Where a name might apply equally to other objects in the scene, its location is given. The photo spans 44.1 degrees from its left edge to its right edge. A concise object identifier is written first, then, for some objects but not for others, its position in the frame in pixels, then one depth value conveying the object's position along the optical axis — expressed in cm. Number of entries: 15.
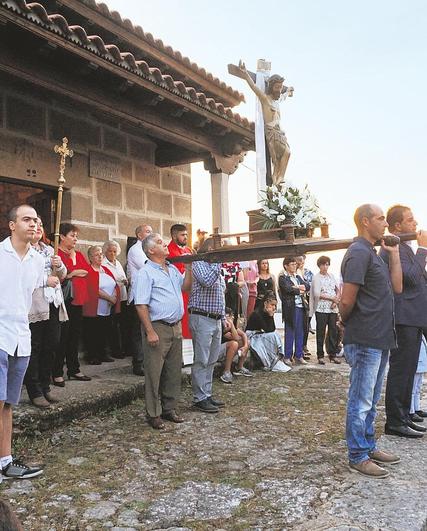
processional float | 699
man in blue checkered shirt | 568
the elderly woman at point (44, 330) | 483
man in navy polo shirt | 371
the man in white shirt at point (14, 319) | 358
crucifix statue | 701
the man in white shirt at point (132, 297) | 651
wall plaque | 731
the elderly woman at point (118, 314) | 700
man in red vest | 644
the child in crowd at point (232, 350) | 745
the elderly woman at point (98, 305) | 655
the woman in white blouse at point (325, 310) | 930
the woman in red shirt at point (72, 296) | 591
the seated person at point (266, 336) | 841
